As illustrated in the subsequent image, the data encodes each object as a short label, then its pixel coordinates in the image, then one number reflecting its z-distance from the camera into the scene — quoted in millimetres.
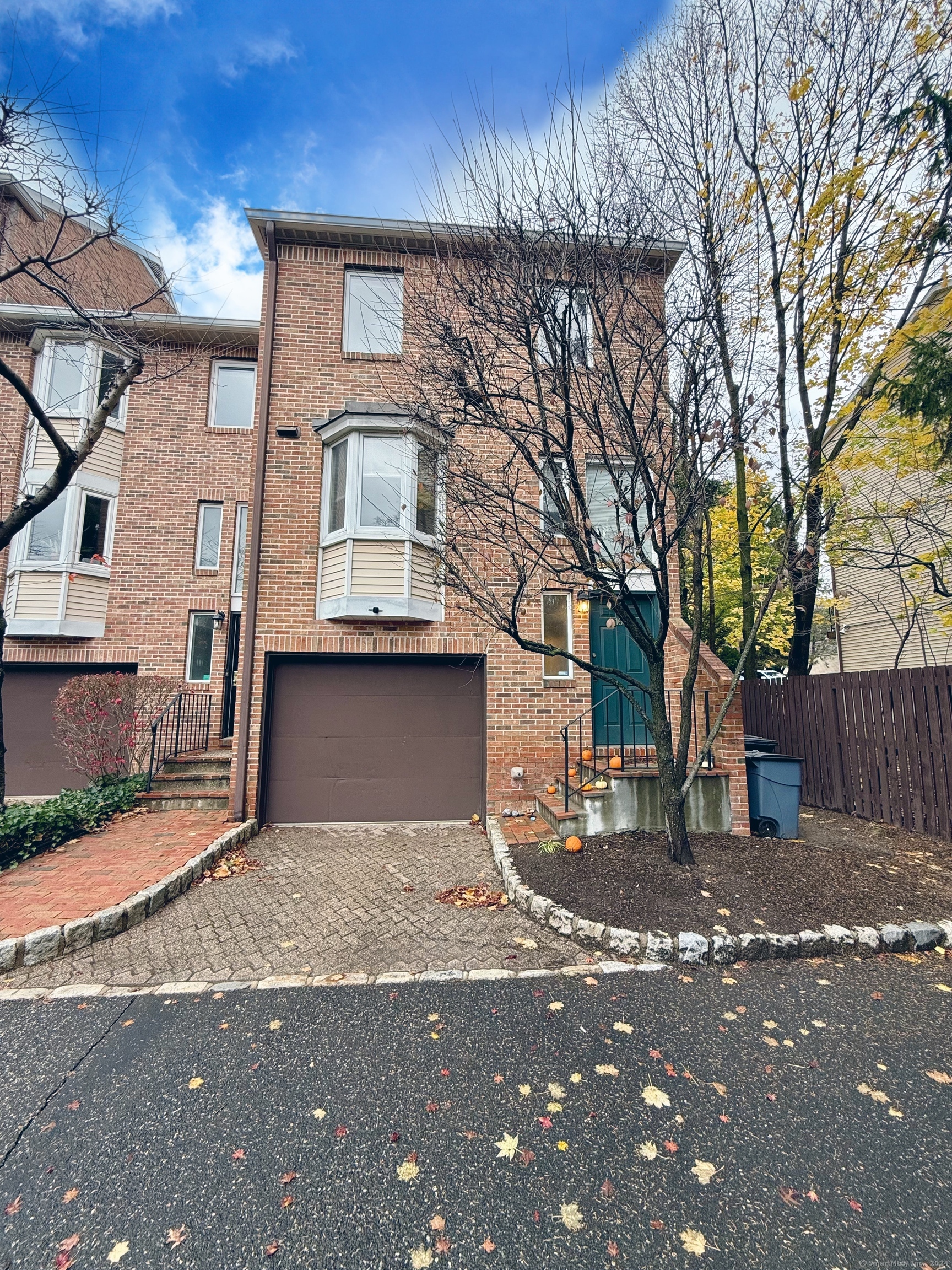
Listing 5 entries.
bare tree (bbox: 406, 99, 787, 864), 4594
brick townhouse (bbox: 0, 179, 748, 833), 6926
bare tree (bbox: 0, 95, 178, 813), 5113
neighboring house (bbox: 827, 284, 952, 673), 7250
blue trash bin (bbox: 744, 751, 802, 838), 5754
